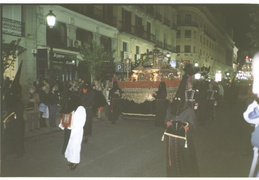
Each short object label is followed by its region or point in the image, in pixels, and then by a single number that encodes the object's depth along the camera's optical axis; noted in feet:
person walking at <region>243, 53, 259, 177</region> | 15.34
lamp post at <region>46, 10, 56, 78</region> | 39.63
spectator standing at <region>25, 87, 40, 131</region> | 32.12
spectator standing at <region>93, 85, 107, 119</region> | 33.09
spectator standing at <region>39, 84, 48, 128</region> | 33.88
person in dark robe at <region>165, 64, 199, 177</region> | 16.85
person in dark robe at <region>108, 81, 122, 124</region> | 40.08
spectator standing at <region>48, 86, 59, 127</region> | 34.32
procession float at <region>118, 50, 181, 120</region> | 41.14
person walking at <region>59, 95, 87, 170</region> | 19.74
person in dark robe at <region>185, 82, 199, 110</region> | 39.24
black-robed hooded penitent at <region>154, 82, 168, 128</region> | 37.55
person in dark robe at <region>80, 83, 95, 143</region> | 27.38
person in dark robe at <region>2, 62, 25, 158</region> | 21.71
